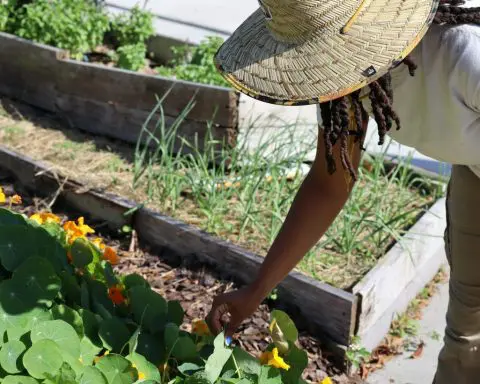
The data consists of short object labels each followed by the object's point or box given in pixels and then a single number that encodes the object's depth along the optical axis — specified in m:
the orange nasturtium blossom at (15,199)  2.60
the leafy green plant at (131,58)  4.86
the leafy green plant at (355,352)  2.92
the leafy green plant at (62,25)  4.91
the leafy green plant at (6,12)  5.11
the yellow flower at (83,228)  2.70
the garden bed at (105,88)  4.02
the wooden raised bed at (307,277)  2.95
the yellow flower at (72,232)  2.69
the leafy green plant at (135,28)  5.25
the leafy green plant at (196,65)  4.41
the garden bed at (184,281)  2.97
